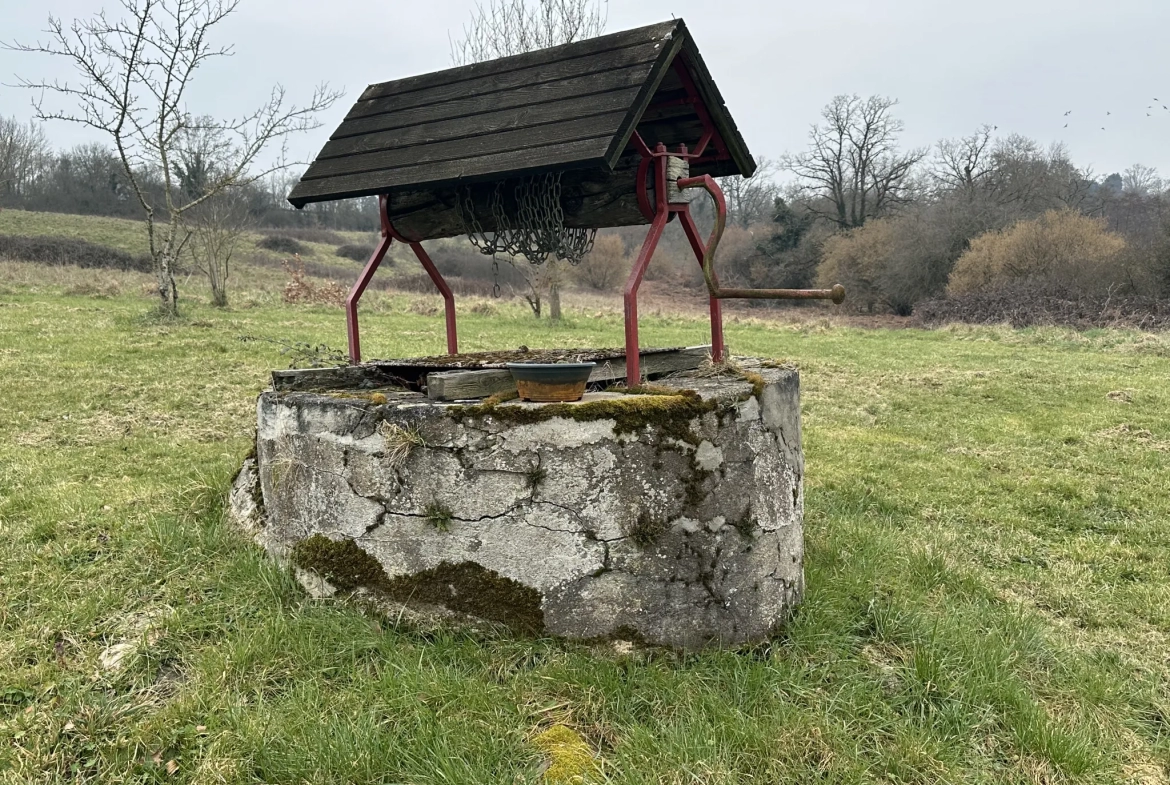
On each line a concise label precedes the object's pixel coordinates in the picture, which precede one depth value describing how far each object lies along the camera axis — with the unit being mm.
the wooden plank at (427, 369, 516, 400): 3256
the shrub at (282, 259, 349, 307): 20016
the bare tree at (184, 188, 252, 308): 18125
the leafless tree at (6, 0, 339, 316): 12992
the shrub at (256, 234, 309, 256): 38781
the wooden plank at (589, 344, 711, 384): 4020
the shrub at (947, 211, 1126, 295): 22281
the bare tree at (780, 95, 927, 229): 37531
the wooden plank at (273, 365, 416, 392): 3807
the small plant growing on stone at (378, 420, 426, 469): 3006
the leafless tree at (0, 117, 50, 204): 38094
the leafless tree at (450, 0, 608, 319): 22078
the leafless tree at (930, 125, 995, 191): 36656
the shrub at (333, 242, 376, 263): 41750
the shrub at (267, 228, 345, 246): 44438
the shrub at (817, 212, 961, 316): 28938
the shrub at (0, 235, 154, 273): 23609
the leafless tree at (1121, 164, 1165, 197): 41219
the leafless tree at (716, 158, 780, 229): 47281
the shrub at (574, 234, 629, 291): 29109
